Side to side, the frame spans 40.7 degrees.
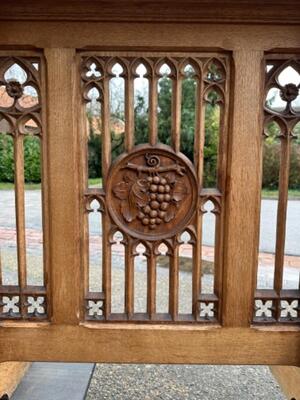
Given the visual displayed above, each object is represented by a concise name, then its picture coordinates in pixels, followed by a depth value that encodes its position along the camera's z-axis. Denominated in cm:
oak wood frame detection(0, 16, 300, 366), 74
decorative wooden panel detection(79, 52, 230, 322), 76
